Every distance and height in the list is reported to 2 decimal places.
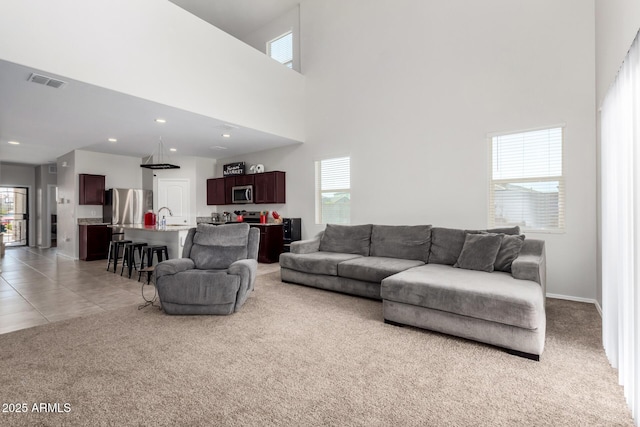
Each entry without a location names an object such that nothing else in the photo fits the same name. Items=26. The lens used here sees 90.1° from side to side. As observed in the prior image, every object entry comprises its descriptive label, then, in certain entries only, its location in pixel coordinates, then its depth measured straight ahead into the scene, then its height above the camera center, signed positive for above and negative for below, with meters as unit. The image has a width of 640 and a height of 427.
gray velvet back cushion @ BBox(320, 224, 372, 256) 4.93 -0.43
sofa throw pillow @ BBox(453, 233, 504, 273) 3.47 -0.45
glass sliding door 10.49 +0.00
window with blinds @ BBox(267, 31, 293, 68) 7.42 +3.92
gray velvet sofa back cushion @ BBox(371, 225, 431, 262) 4.33 -0.42
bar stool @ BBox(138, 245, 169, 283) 5.30 -0.68
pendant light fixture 5.68 +1.49
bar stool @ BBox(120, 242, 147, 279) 5.64 -0.69
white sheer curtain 1.87 -0.13
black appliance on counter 6.97 -0.36
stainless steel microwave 7.65 +0.47
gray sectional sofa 2.53 -0.66
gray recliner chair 3.36 -0.77
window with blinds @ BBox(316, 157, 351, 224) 6.32 +0.44
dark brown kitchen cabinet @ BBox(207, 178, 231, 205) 8.34 +0.57
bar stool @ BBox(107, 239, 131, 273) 6.05 -0.63
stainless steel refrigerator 7.92 +0.21
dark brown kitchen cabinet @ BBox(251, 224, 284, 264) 6.70 -0.65
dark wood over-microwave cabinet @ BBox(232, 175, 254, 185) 7.70 +0.82
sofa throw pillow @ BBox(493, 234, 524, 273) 3.44 -0.44
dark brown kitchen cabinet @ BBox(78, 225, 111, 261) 7.41 -0.66
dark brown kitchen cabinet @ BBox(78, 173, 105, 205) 7.62 +0.59
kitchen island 5.21 -0.41
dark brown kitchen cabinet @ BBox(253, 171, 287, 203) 7.19 +0.57
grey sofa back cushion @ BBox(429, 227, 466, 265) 3.97 -0.43
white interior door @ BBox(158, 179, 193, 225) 8.67 +0.42
